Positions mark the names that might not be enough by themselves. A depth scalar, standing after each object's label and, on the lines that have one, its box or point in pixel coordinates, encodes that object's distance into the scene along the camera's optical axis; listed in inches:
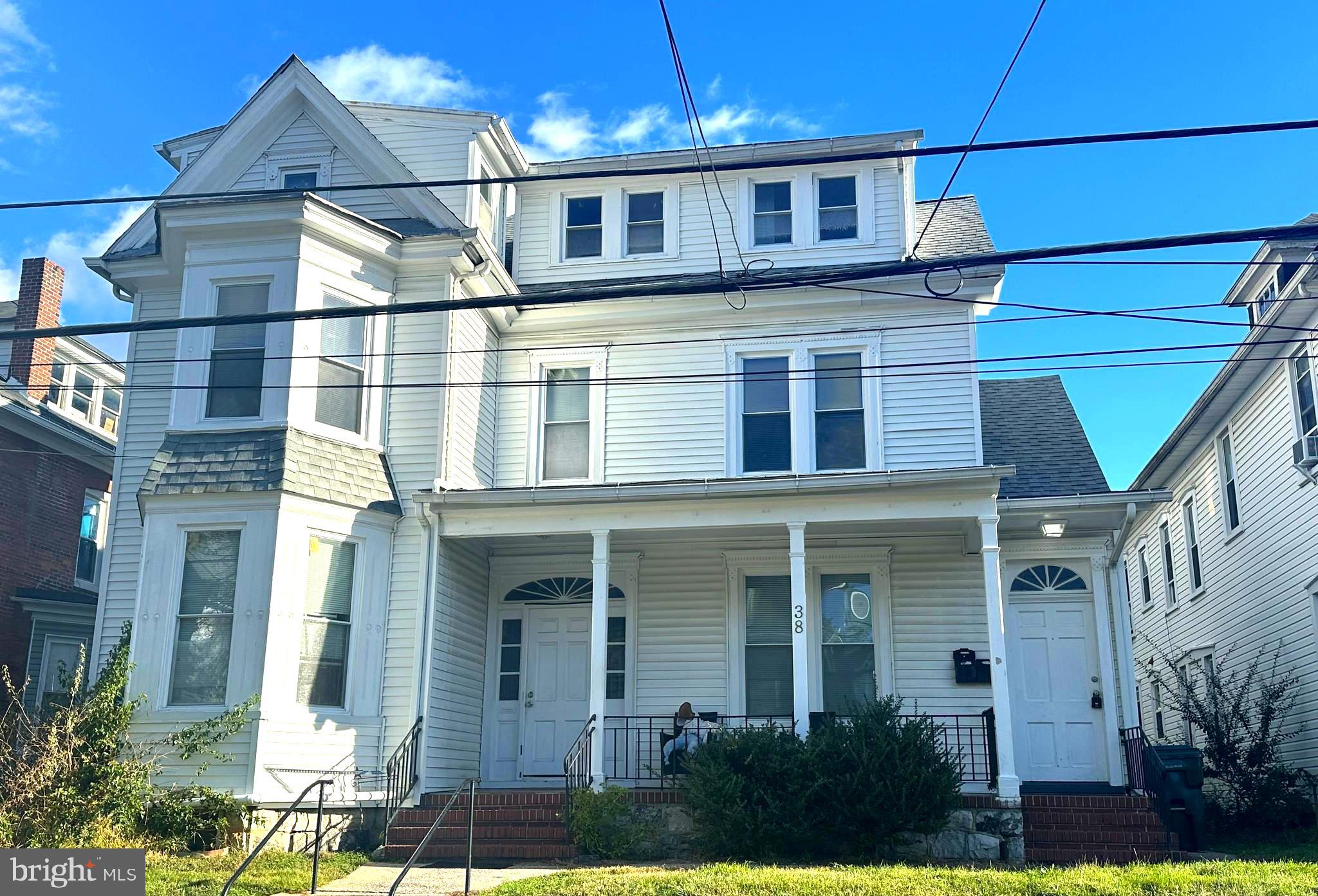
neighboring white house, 610.2
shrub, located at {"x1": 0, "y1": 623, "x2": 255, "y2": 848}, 424.8
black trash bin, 501.7
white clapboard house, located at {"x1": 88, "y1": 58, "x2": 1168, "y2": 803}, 508.7
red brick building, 765.3
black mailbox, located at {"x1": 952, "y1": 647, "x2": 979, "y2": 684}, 552.7
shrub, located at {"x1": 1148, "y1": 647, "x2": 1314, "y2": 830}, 573.0
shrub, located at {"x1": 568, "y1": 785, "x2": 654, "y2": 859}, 448.1
